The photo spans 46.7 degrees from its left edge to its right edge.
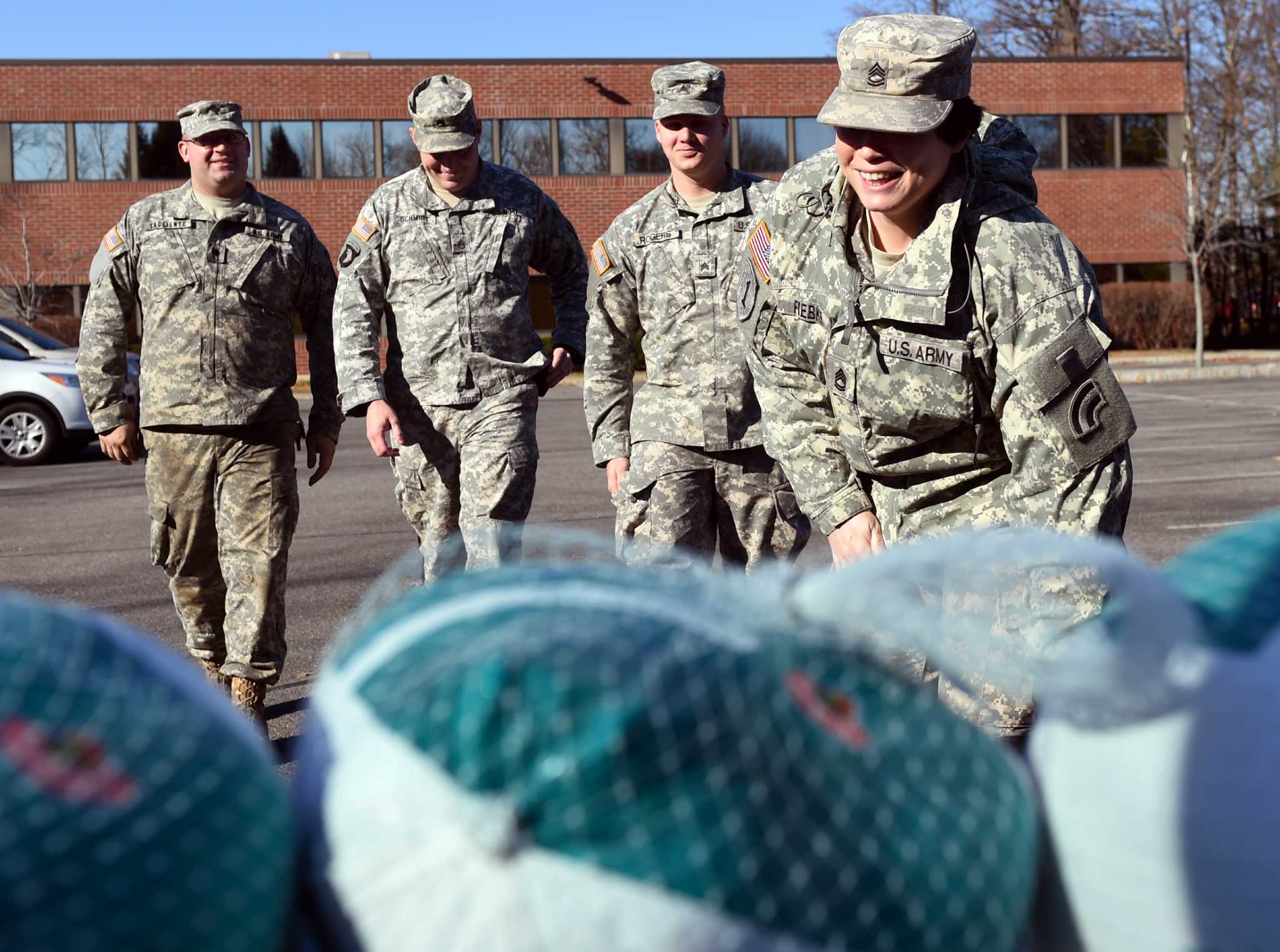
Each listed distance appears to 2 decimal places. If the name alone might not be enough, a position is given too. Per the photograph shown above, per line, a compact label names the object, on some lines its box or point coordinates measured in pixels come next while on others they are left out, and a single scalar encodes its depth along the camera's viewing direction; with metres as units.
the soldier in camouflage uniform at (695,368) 5.14
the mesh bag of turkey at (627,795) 1.15
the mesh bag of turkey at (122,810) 1.06
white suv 14.82
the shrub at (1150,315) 33.72
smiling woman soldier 2.87
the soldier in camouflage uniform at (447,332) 5.37
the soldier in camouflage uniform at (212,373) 5.16
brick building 33.09
